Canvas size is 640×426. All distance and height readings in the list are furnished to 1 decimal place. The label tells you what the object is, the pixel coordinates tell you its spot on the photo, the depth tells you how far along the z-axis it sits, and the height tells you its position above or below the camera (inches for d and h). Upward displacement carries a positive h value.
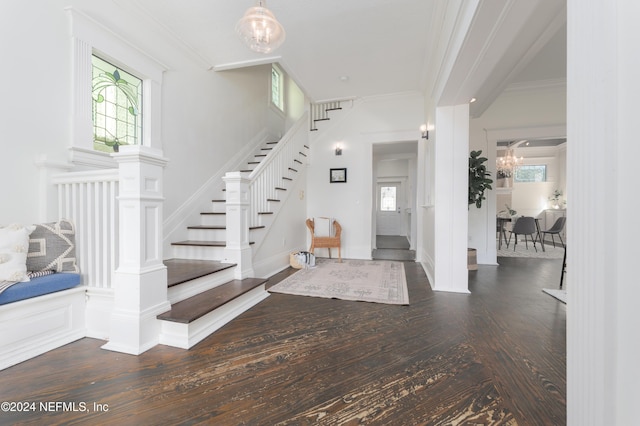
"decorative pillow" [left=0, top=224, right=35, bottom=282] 64.8 -10.9
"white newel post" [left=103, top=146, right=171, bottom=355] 70.1 -14.4
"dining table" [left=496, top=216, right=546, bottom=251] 264.8 -12.8
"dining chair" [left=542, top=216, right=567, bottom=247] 265.7 -15.7
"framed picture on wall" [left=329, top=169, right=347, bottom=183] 214.1 +28.8
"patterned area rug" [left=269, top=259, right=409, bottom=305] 116.4 -37.7
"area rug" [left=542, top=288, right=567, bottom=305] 112.7 -37.4
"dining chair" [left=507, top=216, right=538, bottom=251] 257.1 -15.1
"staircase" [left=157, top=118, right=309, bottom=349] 75.8 -23.3
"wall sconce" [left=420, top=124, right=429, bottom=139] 173.8 +55.7
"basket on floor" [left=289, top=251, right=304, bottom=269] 171.6 -34.3
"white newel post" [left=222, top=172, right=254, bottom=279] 114.7 -5.9
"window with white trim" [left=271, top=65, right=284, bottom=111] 250.7 +119.5
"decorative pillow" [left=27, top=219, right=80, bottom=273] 72.6 -10.9
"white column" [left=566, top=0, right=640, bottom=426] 23.1 -0.3
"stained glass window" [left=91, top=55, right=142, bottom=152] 104.7 +44.5
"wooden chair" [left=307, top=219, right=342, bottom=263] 190.1 -22.9
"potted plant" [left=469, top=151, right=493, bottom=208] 178.5 +21.5
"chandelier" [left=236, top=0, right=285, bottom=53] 87.3 +62.4
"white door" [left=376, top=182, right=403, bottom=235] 379.6 +2.1
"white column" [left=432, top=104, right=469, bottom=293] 127.1 +6.7
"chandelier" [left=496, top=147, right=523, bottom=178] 293.8 +53.9
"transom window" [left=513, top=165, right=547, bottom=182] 370.9 +53.3
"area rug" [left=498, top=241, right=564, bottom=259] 221.0 -38.1
